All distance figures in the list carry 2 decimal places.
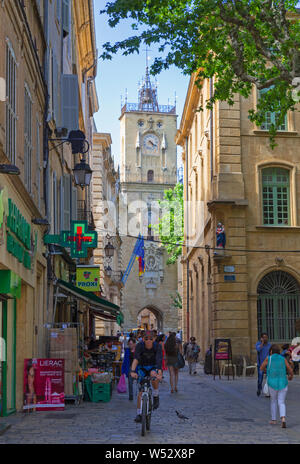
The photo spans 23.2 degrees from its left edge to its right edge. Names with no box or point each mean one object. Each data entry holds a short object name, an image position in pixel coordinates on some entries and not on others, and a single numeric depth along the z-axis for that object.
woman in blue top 12.52
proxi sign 24.43
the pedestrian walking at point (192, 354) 30.45
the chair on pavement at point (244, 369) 25.11
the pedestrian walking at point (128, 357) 19.72
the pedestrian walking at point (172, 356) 20.45
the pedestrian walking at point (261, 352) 17.83
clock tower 77.56
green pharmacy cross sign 16.73
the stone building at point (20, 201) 11.73
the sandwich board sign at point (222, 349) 27.09
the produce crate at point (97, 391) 16.95
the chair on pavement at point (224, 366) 27.49
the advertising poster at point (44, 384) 14.52
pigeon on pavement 13.29
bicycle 10.92
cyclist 12.16
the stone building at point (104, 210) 47.66
